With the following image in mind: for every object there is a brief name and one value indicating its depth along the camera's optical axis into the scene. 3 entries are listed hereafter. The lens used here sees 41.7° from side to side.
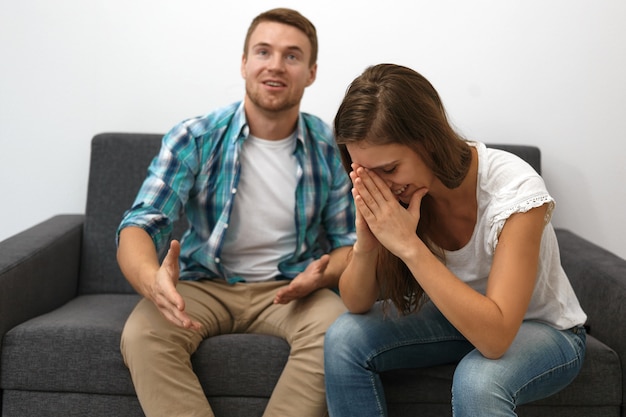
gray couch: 1.92
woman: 1.55
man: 2.09
